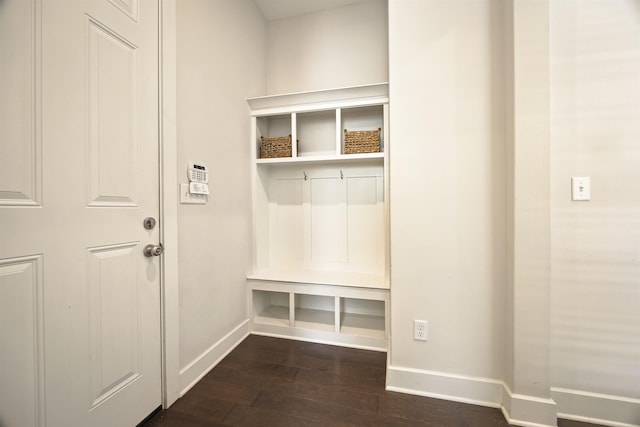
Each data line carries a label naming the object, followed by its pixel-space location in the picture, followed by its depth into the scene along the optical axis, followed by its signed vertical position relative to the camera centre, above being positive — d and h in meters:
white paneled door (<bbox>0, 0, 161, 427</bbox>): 0.77 +0.01
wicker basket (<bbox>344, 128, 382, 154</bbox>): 1.96 +0.59
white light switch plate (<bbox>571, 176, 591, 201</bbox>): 1.23 +0.12
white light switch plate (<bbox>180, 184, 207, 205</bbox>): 1.40 +0.10
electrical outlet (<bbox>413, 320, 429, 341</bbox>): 1.43 -0.71
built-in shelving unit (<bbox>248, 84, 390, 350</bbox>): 1.94 -0.10
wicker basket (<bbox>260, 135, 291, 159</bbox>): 2.14 +0.60
